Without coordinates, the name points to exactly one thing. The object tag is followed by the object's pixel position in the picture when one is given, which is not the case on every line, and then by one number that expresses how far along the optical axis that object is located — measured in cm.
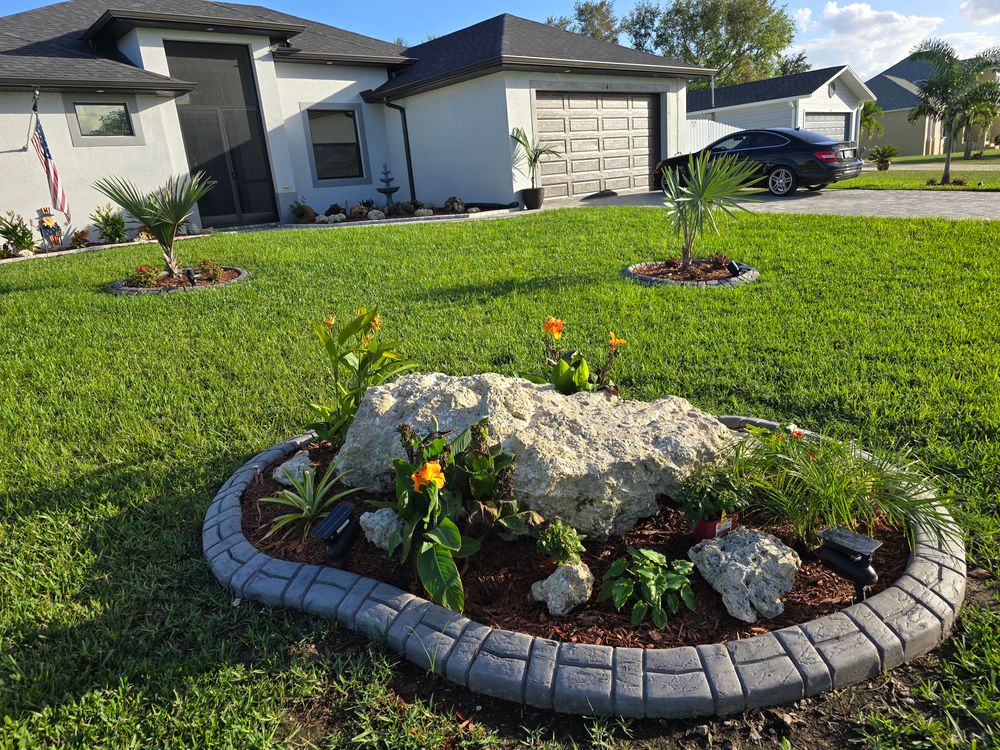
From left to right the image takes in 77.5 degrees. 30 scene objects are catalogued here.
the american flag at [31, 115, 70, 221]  1120
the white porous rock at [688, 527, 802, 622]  214
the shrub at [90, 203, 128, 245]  1158
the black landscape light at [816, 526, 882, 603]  218
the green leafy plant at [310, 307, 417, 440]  314
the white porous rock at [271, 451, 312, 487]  302
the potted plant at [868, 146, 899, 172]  2303
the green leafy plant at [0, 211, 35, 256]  1071
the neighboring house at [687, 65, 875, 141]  2350
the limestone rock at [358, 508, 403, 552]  252
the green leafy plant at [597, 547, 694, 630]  216
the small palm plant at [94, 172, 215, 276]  732
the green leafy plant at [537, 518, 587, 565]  228
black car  1267
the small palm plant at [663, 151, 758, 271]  638
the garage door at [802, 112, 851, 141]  2427
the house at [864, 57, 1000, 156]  3741
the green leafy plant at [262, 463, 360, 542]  277
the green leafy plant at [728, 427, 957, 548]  239
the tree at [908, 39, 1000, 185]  1709
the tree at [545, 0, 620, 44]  4678
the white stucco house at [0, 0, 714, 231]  1177
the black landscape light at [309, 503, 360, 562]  250
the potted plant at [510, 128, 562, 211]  1371
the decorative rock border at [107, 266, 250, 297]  717
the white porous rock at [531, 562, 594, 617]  222
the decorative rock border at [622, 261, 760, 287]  636
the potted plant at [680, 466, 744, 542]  240
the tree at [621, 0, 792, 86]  4000
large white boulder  241
